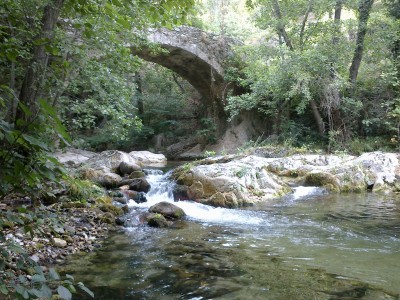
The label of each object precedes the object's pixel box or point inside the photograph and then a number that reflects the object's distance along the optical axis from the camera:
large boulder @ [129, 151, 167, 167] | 14.15
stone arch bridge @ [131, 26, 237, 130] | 13.62
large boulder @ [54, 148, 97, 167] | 10.95
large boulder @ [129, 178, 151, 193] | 8.45
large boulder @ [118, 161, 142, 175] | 10.36
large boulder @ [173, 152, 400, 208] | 7.75
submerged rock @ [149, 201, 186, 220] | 6.17
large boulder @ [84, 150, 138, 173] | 10.20
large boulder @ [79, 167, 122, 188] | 8.70
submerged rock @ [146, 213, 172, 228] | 5.64
